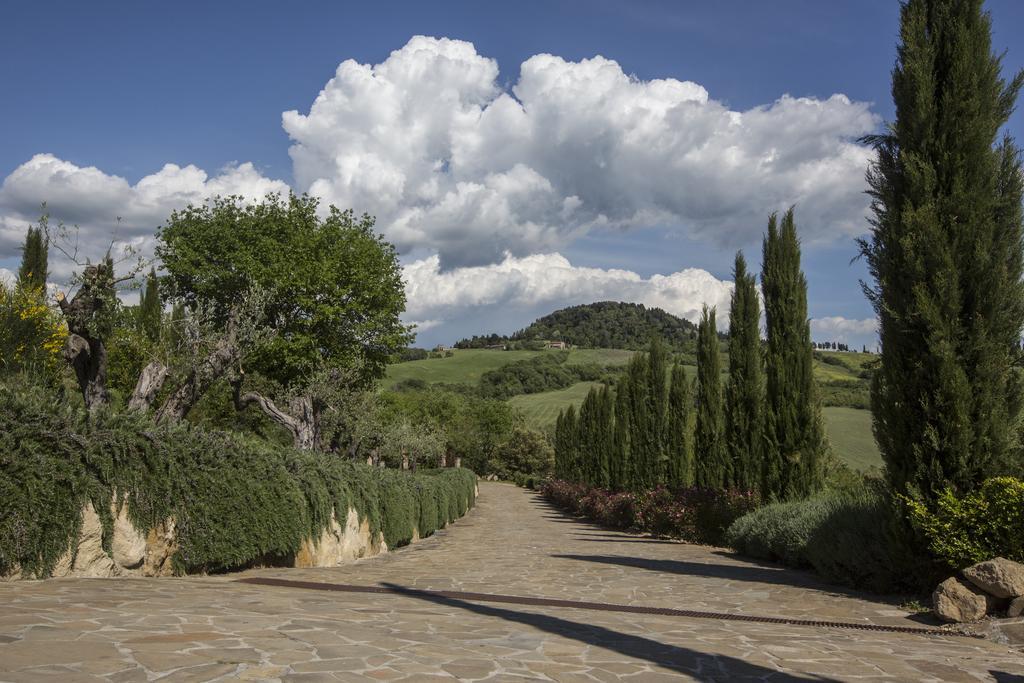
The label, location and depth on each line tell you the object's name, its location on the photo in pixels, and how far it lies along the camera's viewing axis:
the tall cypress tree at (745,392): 16.31
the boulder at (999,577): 6.71
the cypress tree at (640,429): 24.07
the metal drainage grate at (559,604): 6.90
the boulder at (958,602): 6.88
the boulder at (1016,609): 6.64
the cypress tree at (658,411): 23.47
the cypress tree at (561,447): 44.94
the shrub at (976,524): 7.43
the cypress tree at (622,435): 27.20
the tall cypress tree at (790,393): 14.21
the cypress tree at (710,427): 18.84
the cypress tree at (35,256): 30.52
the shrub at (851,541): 8.42
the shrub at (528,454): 61.75
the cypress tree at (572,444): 38.94
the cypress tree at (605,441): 29.44
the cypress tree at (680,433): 22.20
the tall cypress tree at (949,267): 8.27
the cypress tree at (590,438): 32.22
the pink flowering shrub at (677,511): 15.71
